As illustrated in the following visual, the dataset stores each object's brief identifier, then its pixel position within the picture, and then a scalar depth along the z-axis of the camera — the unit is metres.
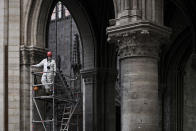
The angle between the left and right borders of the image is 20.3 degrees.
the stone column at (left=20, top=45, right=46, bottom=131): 17.39
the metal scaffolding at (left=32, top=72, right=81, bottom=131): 17.33
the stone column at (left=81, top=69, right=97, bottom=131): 21.95
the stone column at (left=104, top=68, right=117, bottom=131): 22.08
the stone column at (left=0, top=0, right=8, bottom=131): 17.28
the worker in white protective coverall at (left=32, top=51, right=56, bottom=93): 17.11
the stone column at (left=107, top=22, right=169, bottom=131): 14.27
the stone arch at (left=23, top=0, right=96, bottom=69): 17.72
